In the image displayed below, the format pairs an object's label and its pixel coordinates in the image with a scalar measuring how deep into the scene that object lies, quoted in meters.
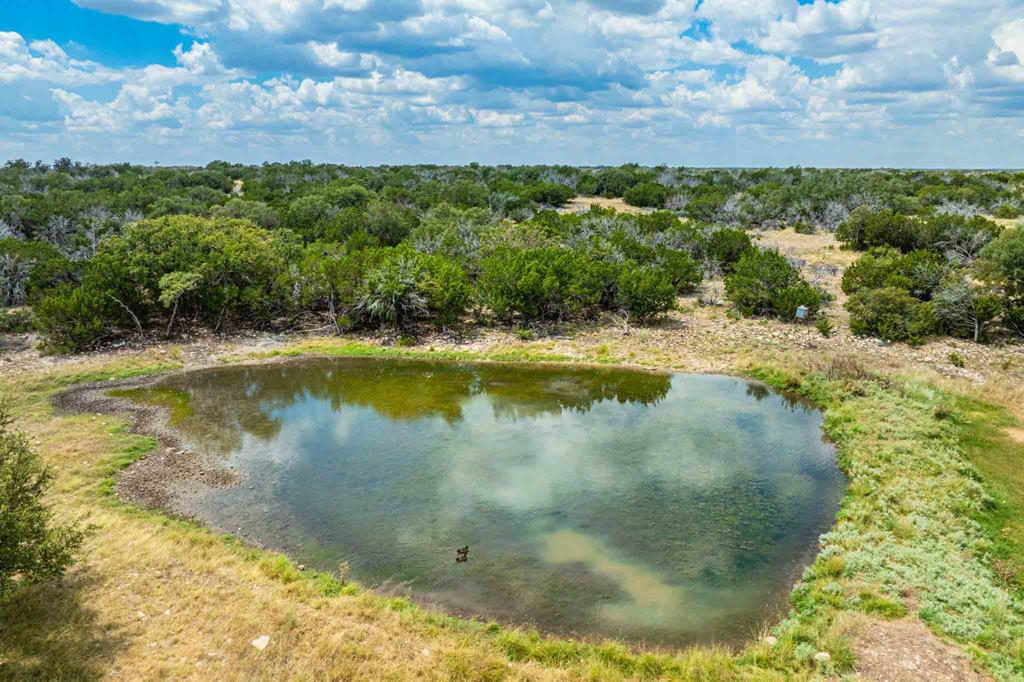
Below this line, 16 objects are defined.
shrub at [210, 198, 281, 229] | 48.00
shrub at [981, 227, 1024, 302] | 28.59
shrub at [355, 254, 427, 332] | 31.75
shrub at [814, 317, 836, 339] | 30.41
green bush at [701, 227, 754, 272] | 42.47
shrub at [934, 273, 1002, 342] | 28.39
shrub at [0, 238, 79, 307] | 32.44
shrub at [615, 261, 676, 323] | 32.75
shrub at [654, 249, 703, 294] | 37.53
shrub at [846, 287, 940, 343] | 28.86
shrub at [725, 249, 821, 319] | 32.62
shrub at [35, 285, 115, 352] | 27.97
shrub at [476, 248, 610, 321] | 32.44
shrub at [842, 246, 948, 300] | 32.03
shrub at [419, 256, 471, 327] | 32.16
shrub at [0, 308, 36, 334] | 30.30
